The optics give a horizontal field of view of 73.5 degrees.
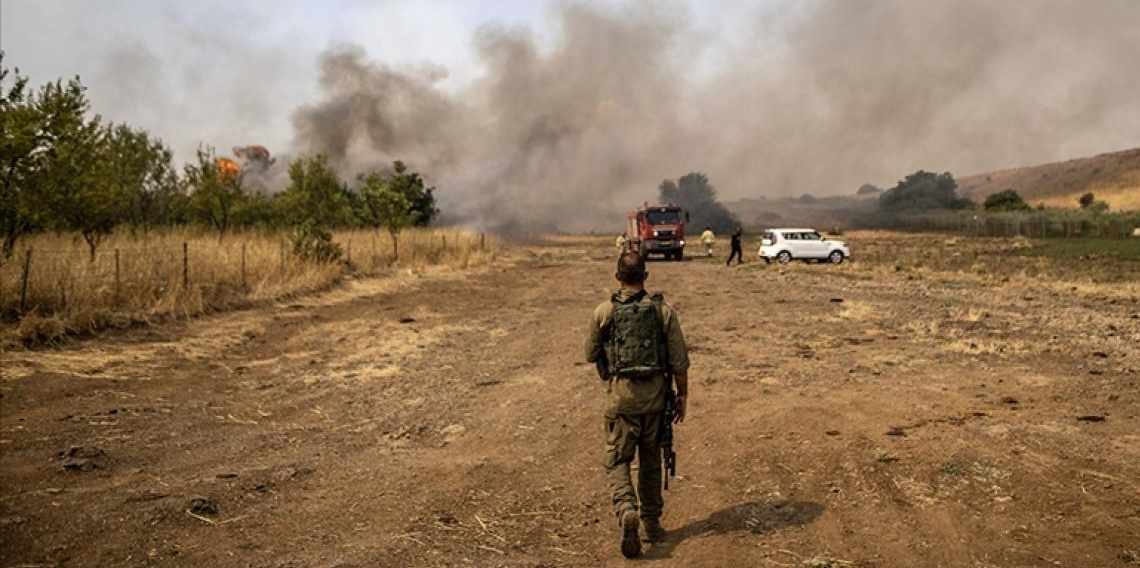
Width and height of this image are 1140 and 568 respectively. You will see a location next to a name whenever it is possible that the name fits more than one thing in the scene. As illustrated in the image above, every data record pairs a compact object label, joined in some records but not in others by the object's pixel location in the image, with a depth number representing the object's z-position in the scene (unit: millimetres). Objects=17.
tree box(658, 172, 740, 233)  95938
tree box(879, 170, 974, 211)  123556
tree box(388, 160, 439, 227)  46594
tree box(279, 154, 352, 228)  38188
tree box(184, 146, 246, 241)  28656
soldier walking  5031
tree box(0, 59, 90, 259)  13641
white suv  34719
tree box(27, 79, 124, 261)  14844
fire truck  37344
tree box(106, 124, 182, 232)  28750
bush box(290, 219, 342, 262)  21594
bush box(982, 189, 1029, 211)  93500
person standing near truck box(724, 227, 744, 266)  33094
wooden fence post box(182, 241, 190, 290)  15508
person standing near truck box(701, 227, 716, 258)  39531
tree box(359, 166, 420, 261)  33125
